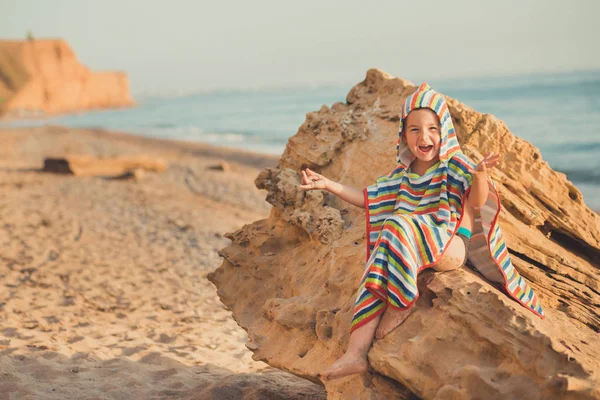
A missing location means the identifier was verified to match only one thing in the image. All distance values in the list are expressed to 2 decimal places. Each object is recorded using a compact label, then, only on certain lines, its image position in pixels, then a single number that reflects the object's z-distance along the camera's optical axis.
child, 2.69
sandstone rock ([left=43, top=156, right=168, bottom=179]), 13.12
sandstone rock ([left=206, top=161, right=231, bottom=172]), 14.94
